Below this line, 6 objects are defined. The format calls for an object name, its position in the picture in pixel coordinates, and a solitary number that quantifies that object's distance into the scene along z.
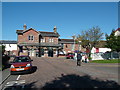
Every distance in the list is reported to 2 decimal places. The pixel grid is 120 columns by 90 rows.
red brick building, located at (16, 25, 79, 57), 26.62
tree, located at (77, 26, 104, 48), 21.41
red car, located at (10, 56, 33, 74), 7.46
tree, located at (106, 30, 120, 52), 14.81
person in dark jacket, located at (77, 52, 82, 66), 11.98
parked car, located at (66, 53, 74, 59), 22.67
